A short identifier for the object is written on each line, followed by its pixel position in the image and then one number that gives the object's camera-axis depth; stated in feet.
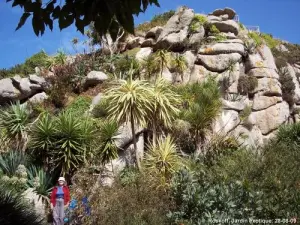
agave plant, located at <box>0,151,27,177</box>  35.70
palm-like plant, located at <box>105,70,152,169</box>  37.01
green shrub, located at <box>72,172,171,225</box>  25.94
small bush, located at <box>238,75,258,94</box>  59.26
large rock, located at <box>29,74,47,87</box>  55.77
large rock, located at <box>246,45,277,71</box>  62.18
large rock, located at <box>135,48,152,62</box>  60.72
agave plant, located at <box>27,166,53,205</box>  34.24
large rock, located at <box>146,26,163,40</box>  66.04
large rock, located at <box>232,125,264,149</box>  48.09
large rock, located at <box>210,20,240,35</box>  64.03
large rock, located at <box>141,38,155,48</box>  65.57
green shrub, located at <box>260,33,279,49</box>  77.56
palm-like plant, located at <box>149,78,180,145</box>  39.14
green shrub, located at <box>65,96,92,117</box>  48.13
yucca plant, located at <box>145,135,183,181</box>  35.47
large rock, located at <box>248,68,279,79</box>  61.31
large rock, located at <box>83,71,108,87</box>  55.36
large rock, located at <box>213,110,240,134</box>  47.31
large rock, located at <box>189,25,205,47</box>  60.95
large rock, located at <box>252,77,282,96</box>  59.88
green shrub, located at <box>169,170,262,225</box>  22.03
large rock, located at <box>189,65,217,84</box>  56.39
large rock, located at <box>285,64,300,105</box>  65.46
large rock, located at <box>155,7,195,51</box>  61.30
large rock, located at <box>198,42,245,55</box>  59.52
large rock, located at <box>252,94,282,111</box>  58.80
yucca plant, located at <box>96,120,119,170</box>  36.86
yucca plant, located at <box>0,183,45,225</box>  16.56
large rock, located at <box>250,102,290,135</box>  57.62
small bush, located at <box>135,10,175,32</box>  74.74
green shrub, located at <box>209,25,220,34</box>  63.26
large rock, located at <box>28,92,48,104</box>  53.62
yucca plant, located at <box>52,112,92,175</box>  35.70
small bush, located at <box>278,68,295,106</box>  63.16
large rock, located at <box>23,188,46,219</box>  32.99
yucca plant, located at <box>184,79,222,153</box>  42.42
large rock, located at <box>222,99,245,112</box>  51.74
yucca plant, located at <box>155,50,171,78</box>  52.95
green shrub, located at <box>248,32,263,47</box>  66.77
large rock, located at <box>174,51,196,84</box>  56.39
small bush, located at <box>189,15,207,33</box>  62.54
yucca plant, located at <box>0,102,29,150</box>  39.78
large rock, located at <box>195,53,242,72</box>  58.23
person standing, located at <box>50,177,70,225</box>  28.40
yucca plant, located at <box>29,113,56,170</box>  36.42
